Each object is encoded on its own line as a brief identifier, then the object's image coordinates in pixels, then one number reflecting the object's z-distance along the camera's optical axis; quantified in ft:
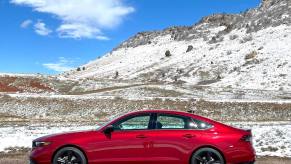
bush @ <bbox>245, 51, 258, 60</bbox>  185.37
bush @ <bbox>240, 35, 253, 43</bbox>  215.14
